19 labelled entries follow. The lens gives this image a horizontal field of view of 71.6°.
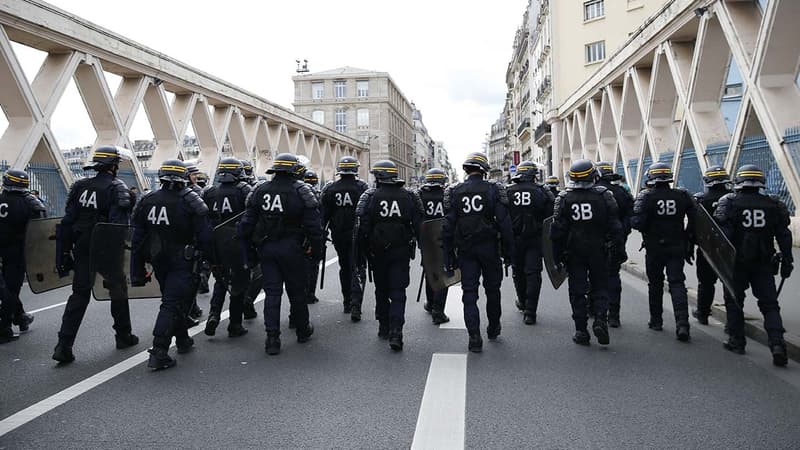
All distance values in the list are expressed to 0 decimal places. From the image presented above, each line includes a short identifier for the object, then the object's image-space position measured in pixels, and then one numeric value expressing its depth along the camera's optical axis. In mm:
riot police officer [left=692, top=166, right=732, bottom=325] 6093
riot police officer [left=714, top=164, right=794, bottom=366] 4988
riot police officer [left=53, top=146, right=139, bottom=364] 5273
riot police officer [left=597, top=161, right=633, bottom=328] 6302
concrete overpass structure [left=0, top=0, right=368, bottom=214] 13227
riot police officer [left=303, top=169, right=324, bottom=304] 6820
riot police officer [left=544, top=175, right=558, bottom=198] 9400
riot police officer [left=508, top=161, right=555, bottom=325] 6688
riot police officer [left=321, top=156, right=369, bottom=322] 7164
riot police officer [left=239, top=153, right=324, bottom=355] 5352
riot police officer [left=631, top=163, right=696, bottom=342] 5836
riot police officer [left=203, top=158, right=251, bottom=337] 5816
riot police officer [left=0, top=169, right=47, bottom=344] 6051
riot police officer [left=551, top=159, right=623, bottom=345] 5523
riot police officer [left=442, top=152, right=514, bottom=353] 5512
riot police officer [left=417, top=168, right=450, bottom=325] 7066
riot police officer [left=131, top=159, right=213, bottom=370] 4984
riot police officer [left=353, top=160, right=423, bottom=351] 5609
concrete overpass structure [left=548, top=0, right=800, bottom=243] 12094
